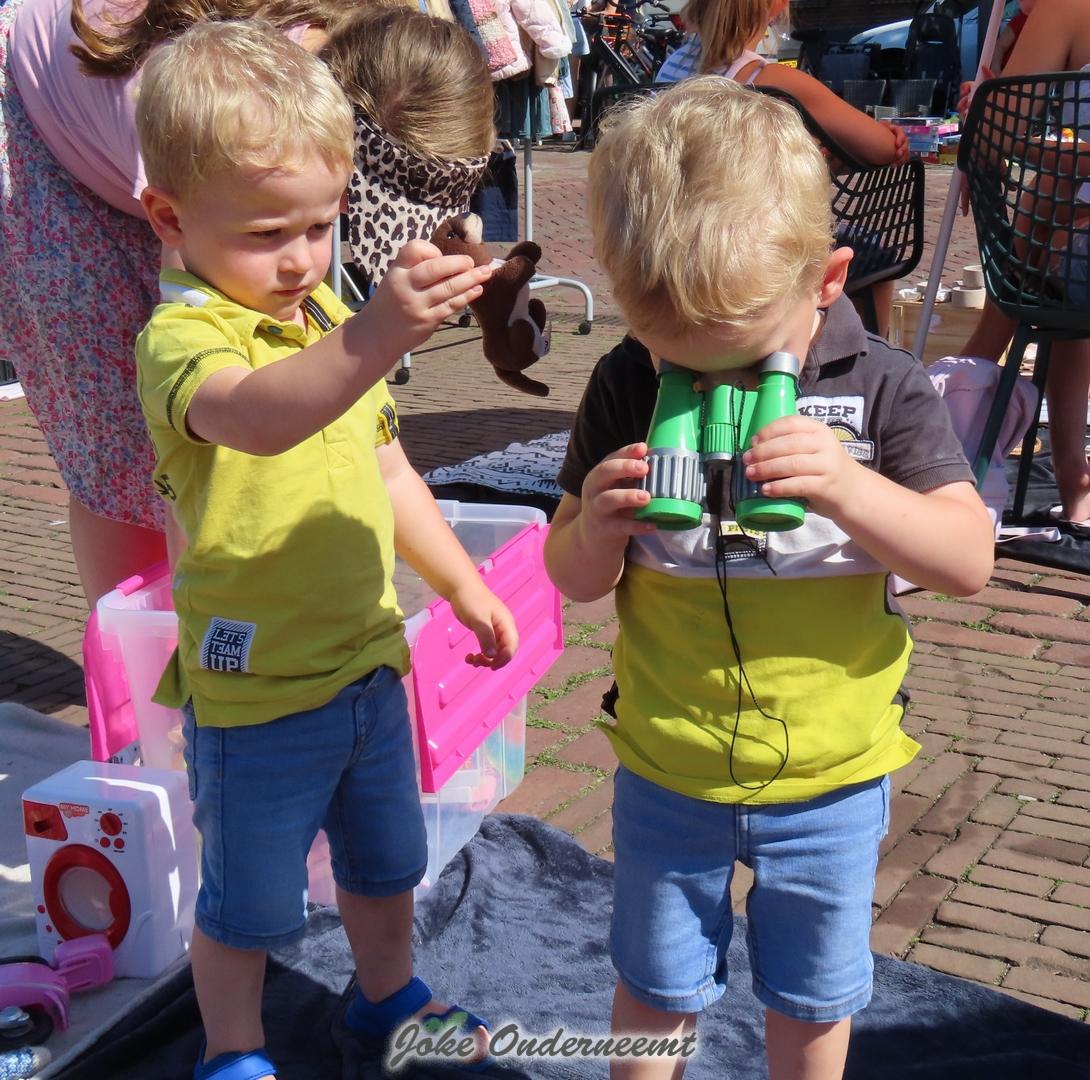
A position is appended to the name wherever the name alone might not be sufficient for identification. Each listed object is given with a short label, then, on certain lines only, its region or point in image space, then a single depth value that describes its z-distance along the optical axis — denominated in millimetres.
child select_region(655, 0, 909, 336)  4309
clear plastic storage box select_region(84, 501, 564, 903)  2559
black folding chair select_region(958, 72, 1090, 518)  3877
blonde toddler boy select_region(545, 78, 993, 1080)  1541
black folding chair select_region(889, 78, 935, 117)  17562
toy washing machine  2426
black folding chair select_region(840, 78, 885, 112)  17719
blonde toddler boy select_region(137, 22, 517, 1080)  1837
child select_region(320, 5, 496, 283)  2479
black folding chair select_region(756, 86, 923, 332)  4570
